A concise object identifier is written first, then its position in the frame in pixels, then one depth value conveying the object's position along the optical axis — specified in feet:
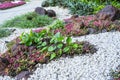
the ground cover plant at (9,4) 35.51
